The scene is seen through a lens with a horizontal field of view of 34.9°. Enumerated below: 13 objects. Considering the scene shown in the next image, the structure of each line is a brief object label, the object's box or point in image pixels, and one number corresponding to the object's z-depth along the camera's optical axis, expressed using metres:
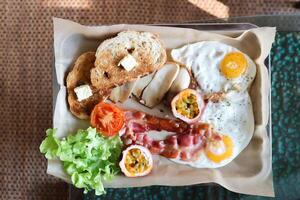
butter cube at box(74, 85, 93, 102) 1.36
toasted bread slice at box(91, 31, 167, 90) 1.36
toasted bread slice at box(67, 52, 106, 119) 1.38
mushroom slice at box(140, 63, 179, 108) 1.37
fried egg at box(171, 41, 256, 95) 1.33
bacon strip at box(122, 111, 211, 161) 1.34
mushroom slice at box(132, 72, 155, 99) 1.39
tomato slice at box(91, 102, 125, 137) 1.31
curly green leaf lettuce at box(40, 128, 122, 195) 1.29
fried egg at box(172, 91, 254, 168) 1.33
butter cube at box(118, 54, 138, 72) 1.35
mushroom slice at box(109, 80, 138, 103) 1.39
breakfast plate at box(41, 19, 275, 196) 1.31
